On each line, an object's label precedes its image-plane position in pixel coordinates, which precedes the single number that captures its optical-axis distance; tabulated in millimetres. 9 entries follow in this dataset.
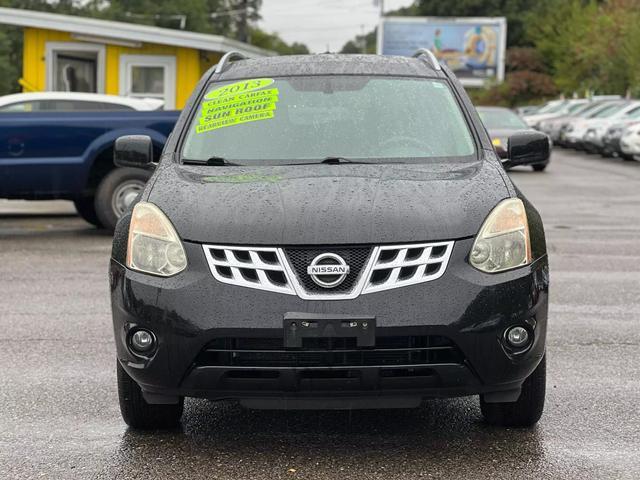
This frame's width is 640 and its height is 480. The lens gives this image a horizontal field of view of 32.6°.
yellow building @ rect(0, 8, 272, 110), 24312
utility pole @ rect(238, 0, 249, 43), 60519
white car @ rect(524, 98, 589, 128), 40531
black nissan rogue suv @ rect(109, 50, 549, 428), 4223
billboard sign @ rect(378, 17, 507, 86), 72750
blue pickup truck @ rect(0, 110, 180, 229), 12141
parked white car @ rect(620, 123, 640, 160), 27797
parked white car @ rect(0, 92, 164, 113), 14453
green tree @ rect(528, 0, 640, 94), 48312
